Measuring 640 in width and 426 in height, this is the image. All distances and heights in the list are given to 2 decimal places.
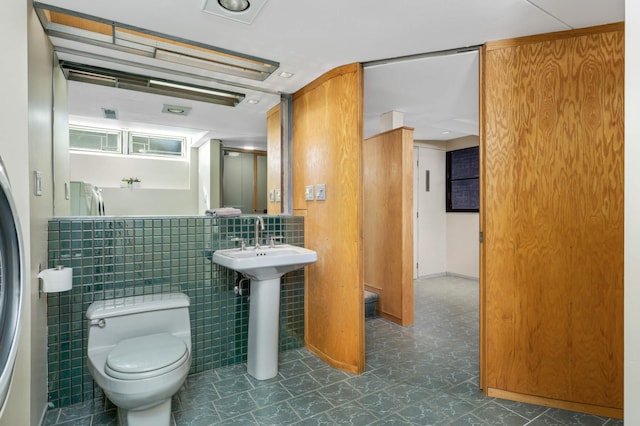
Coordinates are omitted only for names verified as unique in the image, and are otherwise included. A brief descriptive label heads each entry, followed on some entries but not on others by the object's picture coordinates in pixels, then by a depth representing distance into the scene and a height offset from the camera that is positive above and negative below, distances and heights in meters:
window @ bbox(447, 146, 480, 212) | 5.11 +0.45
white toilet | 1.53 -0.74
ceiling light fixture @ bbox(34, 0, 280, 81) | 1.84 +1.05
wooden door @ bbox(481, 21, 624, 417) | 1.83 -0.07
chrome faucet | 2.48 -0.16
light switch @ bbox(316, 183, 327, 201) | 2.57 +0.13
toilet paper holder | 1.67 -0.36
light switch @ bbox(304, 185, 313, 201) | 2.71 +0.14
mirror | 2.19 +0.41
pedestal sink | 2.25 -0.70
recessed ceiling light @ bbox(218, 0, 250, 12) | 1.66 +1.05
